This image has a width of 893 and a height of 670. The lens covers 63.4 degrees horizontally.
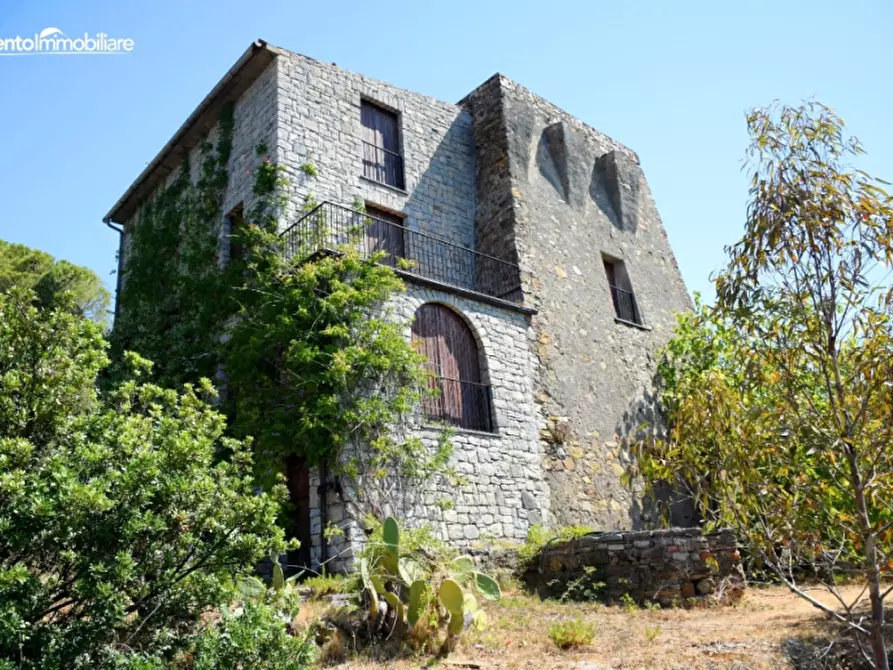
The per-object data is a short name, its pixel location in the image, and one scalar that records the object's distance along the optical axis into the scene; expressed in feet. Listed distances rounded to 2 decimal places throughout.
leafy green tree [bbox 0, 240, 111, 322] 60.75
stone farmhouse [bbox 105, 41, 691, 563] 35.19
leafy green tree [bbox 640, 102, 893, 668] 14.99
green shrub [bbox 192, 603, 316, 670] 15.71
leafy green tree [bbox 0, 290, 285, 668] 14.58
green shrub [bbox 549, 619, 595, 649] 20.93
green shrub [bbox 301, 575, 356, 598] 24.20
